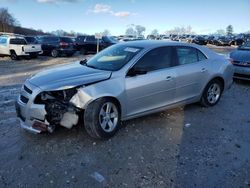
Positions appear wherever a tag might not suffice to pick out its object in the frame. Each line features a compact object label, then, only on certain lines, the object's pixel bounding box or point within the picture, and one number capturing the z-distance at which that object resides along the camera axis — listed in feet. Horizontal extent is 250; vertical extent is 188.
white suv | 41.93
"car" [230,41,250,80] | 20.93
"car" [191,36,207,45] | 102.65
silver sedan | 10.12
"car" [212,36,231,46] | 105.15
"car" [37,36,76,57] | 48.58
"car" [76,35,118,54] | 55.36
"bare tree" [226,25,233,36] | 284.50
